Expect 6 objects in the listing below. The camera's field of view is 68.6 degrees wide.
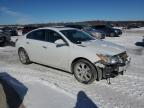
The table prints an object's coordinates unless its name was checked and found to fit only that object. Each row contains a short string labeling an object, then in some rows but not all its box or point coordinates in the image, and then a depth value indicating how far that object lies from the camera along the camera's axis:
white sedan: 2.91
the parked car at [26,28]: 15.77
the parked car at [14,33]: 16.12
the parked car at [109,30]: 13.54
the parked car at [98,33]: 11.68
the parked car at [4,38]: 8.10
